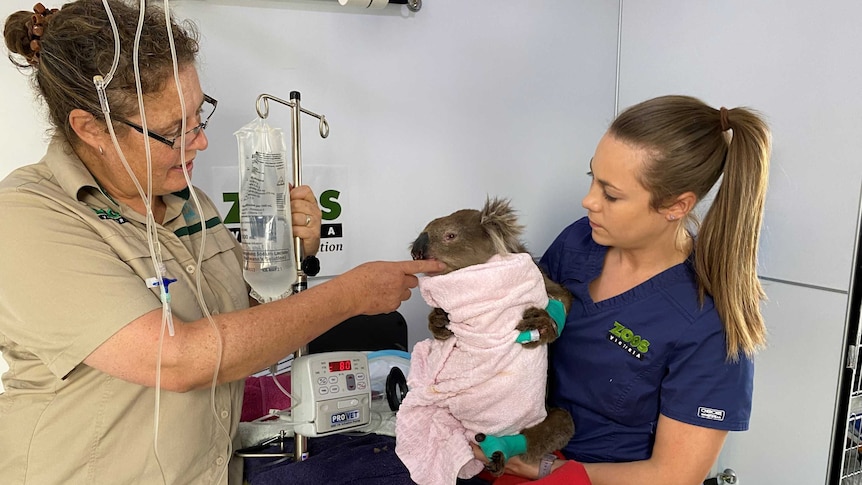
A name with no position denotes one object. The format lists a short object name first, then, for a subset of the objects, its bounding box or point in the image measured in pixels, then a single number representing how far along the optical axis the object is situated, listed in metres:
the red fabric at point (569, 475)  1.34
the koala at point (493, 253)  1.39
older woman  1.02
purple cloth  1.45
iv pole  1.45
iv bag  1.38
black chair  2.11
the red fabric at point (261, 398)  1.81
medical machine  1.41
